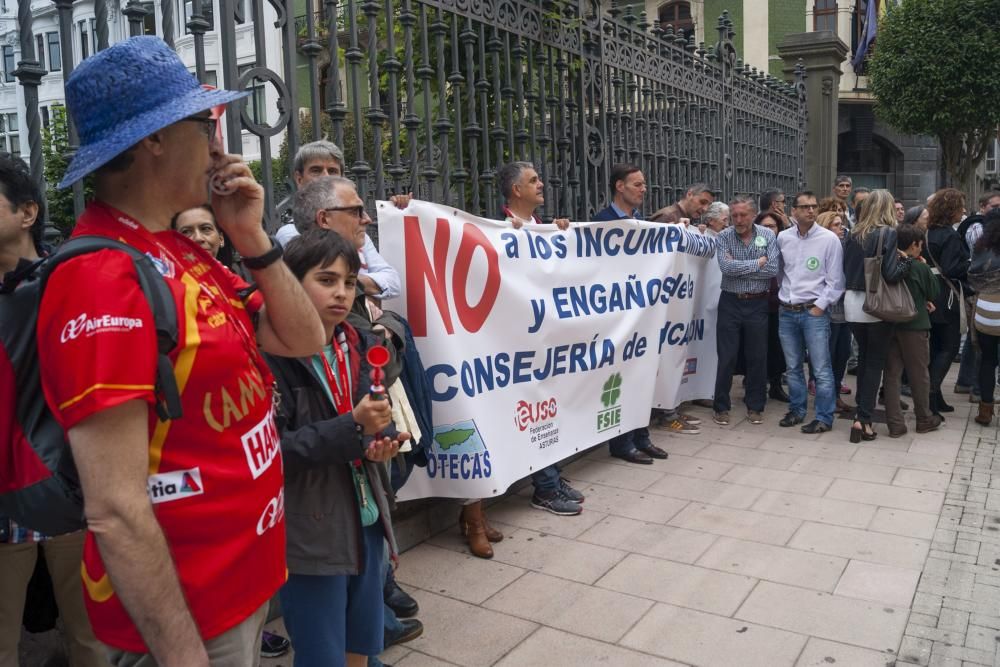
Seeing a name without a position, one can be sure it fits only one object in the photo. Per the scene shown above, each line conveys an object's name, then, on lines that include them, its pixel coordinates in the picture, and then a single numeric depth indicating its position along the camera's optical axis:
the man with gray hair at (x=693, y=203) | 7.36
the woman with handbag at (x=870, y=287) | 6.71
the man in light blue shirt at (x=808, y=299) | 7.21
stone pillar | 13.31
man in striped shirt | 7.23
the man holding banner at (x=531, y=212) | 5.23
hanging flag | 24.31
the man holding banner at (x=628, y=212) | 6.30
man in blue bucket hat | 1.47
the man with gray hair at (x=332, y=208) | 3.42
